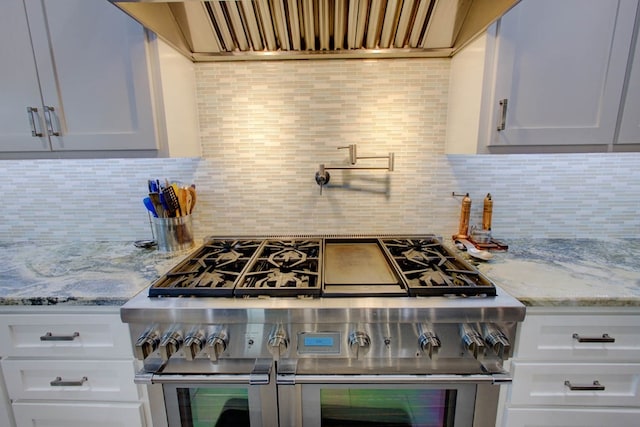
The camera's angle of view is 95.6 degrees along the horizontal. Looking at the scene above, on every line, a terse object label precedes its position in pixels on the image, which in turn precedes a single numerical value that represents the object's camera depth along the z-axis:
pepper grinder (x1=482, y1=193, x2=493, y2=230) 1.44
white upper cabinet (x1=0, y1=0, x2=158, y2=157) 1.08
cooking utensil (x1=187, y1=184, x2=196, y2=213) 1.39
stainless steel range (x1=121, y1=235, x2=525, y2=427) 0.90
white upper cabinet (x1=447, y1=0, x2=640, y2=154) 1.01
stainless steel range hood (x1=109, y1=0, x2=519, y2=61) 1.04
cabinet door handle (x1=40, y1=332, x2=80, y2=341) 0.98
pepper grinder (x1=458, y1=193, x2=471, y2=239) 1.45
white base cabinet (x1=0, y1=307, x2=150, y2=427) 0.98
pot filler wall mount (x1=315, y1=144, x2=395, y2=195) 1.38
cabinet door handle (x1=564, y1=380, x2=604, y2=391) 0.98
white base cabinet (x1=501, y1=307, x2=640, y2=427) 0.95
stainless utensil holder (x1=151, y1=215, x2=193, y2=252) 1.33
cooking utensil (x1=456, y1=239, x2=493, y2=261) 1.24
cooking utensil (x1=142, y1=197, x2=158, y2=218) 1.31
